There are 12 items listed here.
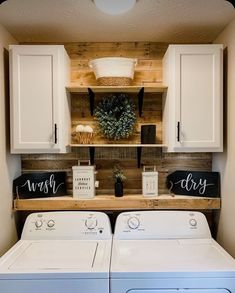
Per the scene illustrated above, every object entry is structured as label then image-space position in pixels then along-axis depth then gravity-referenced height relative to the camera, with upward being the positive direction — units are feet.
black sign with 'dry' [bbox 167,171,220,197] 6.73 -0.97
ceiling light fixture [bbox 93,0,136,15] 5.17 +2.59
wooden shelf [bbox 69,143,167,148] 6.51 -0.03
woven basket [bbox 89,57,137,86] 6.38 +1.68
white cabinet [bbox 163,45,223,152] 6.27 +1.00
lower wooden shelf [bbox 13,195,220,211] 6.62 -1.41
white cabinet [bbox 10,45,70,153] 6.26 +0.99
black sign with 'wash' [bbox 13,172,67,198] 6.73 -0.99
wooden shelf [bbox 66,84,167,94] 6.52 +1.30
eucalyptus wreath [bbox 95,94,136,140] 6.91 +0.68
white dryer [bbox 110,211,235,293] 4.73 -2.14
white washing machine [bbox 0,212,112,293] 4.72 -2.15
